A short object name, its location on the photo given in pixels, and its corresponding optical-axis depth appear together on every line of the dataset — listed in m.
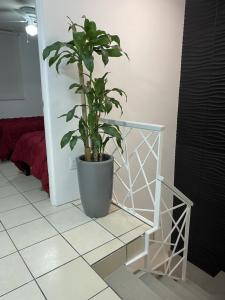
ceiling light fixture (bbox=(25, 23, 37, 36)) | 3.77
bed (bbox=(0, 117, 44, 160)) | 3.93
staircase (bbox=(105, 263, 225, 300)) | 1.58
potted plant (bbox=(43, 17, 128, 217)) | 1.84
